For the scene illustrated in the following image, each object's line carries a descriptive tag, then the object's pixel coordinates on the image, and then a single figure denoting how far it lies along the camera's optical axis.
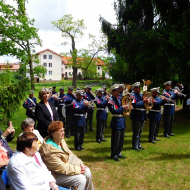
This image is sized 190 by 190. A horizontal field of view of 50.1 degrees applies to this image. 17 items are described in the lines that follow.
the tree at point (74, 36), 34.66
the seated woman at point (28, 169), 2.77
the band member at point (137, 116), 6.94
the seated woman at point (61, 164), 3.44
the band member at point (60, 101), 10.54
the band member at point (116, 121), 5.93
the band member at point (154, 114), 7.72
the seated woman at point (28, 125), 4.25
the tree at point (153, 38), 9.96
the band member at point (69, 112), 9.08
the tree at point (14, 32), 11.80
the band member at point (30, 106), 9.18
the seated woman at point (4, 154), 3.43
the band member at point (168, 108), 8.64
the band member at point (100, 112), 8.19
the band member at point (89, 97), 10.20
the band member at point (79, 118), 6.86
